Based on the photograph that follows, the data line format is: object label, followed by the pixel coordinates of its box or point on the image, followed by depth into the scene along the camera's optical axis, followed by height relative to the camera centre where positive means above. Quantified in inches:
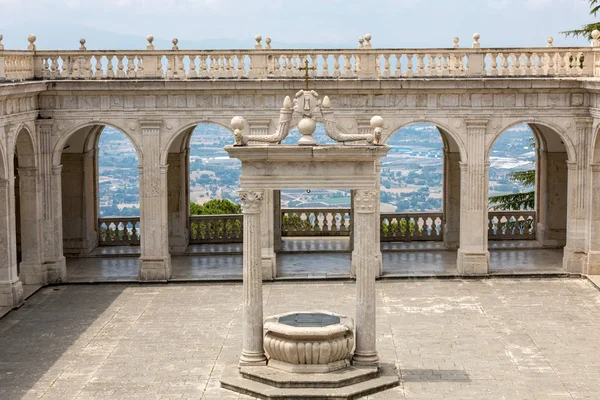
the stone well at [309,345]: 925.8 -127.4
